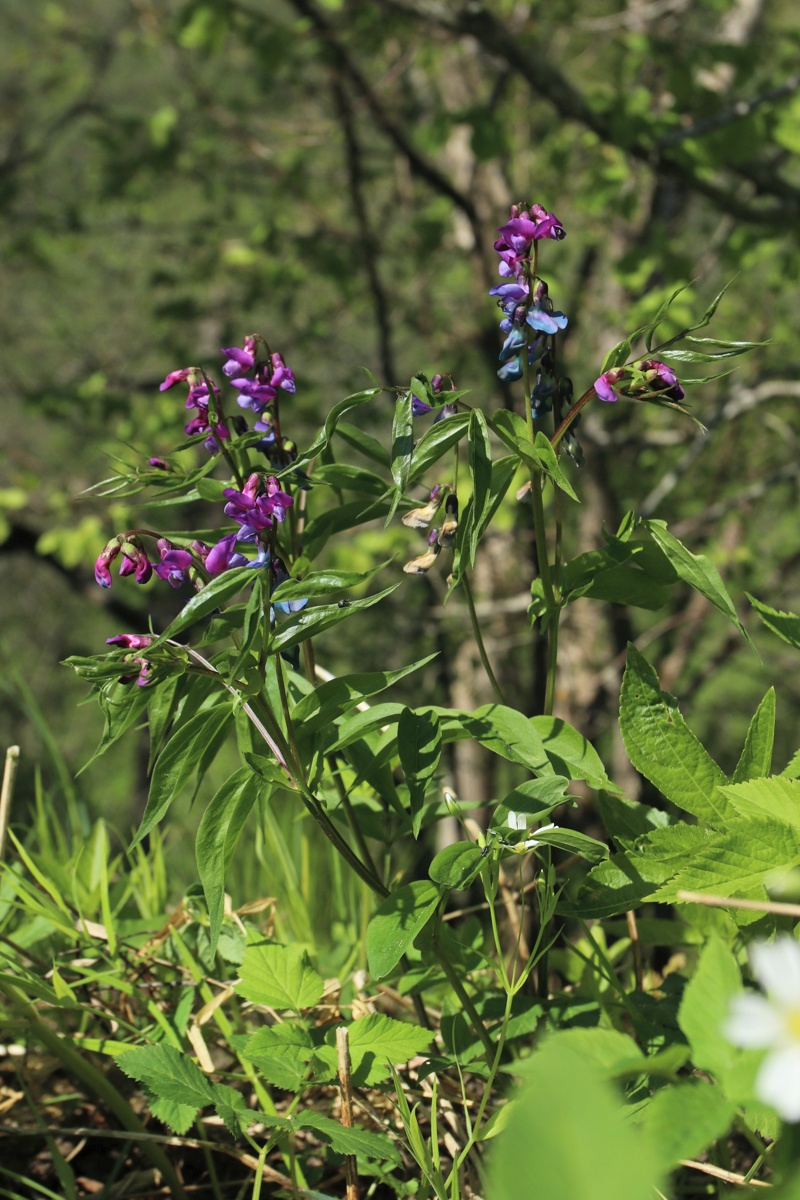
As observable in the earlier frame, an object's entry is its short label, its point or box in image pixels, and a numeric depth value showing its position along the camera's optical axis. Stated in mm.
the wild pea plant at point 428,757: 1532
